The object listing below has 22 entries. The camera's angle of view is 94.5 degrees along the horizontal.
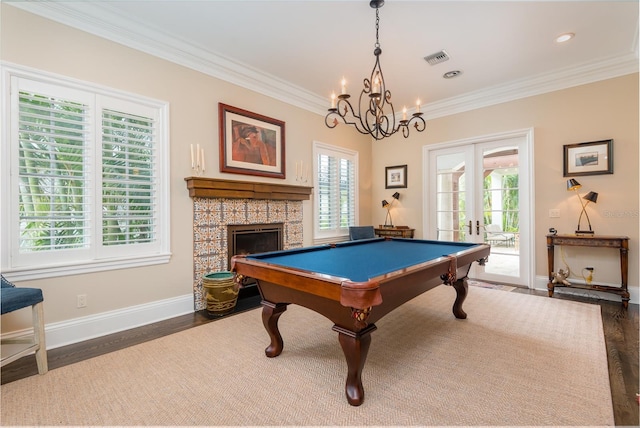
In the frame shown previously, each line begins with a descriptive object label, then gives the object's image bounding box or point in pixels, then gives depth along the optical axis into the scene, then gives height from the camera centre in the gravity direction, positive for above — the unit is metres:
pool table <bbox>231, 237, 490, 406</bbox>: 1.57 -0.41
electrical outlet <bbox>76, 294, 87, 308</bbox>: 2.64 -0.76
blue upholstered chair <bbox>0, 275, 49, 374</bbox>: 1.88 -0.65
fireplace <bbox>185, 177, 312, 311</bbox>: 3.39 -0.05
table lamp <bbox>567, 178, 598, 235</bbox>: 3.69 +0.15
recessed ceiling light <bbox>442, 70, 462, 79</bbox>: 3.89 +1.85
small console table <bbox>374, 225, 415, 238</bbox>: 5.24 -0.35
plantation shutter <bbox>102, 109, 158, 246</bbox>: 2.80 +0.36
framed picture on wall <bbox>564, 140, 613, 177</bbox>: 3.67 +0.66
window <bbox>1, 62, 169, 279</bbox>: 2.36 +0.33
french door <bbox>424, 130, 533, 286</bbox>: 4.37 +0.21
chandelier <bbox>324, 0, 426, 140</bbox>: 2.29 +0.93
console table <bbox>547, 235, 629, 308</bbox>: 3.39 -0.44
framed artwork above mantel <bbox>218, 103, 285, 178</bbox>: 3.65 +0.94
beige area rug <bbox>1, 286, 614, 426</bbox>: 1.63 -1.11
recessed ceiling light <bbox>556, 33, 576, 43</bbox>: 3.11 +1.85
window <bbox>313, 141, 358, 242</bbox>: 4.91 +0.40
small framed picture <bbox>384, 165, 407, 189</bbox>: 5.51 +0.67
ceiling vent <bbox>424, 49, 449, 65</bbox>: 3.45 +1.84
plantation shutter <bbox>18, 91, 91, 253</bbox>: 2.39 +0.36
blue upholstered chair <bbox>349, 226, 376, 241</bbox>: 5.07 -0.34
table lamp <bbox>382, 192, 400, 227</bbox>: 5.63 +0.08
